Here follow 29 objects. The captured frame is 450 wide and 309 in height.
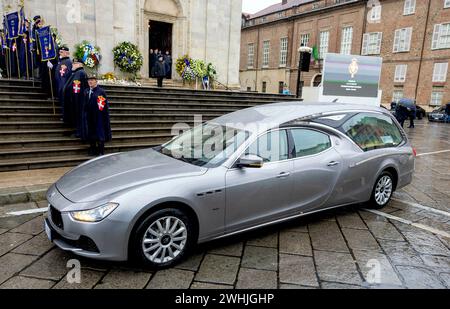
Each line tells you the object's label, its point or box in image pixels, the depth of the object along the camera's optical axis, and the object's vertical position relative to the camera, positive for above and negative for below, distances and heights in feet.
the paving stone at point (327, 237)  13.24 -5.93
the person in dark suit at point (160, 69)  48.55 +1.52
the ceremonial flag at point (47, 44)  26.99 +2.41
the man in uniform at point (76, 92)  24.67 -1.03
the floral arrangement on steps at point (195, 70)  58.08 +1.83
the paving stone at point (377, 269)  10.93 -5.89
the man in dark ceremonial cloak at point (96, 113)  22.86 -2.25
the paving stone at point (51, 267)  10.64 -5.91
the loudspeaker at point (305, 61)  50.90 +3.51
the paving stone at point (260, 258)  11.67 -5.91
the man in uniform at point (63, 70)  26.71 +0.51
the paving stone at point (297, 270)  10.86 -5.92
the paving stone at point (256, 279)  10.50 -5.91
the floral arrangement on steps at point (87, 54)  48.17 +3.16
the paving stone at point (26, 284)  10.01 -5.91
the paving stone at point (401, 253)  12.27 -5.91
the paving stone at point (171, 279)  10.33 -5.92
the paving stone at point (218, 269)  10.80 -5.93
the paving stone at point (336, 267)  11.10 -5.92
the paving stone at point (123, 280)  10.22 -5.90
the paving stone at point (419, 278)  10.78 -5.88
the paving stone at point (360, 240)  13.35 -5.93
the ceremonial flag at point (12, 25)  30.78 +4.36
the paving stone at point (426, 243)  13.21 -5.93
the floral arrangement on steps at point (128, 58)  51.19 +3.08
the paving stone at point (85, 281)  10.11 -5.91
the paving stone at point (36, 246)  12.10 -5.95
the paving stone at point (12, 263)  10.64 -5.93
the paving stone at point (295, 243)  12.78 -5.92
